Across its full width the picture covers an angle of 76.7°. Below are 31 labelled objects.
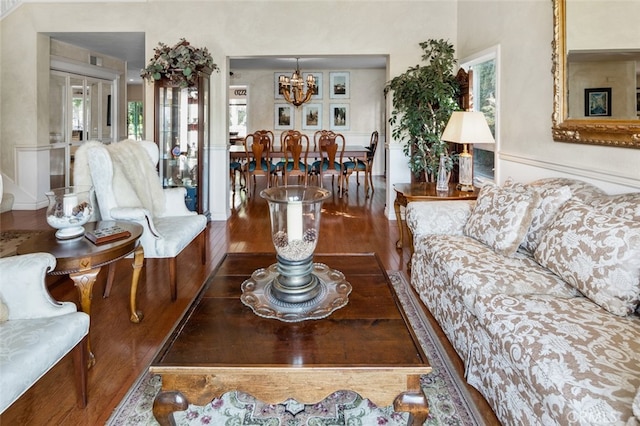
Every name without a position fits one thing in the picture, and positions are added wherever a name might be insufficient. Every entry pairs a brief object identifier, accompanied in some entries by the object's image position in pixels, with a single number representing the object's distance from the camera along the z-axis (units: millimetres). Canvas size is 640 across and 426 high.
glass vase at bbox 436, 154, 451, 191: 3715
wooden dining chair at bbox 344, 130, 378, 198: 7129
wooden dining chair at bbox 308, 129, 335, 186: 7195
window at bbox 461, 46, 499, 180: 3859
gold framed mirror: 2168
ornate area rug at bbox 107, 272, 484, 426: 1623
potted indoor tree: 4484
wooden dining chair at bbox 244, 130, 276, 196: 6387
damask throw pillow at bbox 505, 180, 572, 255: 2201
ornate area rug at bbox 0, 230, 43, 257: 3797
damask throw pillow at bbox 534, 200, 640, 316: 1552
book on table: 1981
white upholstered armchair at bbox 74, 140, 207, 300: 2525
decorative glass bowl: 1963
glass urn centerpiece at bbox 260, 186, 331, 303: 1588
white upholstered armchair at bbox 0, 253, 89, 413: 1248
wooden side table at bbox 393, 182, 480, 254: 3457
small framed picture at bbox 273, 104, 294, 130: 9945
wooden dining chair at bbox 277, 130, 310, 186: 6484
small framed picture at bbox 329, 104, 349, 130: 9930
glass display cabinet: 4898
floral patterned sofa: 1172
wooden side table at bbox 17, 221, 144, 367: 1779
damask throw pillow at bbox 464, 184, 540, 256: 2227
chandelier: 8359
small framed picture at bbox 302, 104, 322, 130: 9930
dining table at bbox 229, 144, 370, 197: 6797
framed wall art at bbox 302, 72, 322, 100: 9773
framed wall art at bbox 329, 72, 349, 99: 9812
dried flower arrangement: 4543
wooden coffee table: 1254
